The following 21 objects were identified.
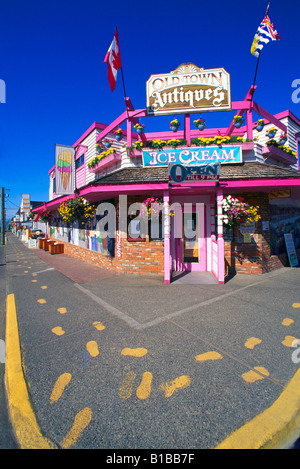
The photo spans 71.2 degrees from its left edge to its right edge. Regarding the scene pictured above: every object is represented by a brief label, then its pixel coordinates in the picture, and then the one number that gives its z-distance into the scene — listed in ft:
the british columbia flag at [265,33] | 22.41
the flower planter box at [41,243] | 59.95
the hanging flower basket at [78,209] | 32.99
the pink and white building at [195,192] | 22.98
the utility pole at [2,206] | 88.18
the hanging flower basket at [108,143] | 34.81
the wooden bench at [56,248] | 48.02
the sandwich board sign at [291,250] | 28.37
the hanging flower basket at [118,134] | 32.55
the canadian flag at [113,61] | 24.75
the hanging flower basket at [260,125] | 28.48
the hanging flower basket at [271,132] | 28.50
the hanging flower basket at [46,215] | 60.40
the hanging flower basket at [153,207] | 22.11
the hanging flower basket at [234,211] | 21.40
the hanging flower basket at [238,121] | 26.84
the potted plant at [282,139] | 30.94
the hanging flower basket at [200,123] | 30.71
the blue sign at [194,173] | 19.54
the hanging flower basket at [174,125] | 29.19
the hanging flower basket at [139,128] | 27.59
